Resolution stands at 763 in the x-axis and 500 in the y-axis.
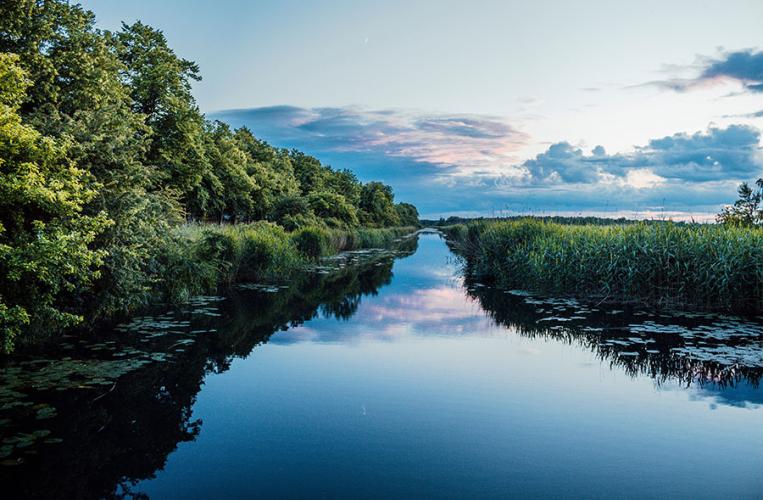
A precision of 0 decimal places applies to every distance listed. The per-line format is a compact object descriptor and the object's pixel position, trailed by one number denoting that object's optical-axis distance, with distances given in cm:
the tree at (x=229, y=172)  3944
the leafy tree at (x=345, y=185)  6944
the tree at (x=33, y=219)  682
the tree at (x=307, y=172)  6656
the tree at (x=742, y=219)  1714
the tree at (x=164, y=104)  2875
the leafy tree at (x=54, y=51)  1137
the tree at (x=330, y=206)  4788
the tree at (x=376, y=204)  8312
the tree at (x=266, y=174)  4566
